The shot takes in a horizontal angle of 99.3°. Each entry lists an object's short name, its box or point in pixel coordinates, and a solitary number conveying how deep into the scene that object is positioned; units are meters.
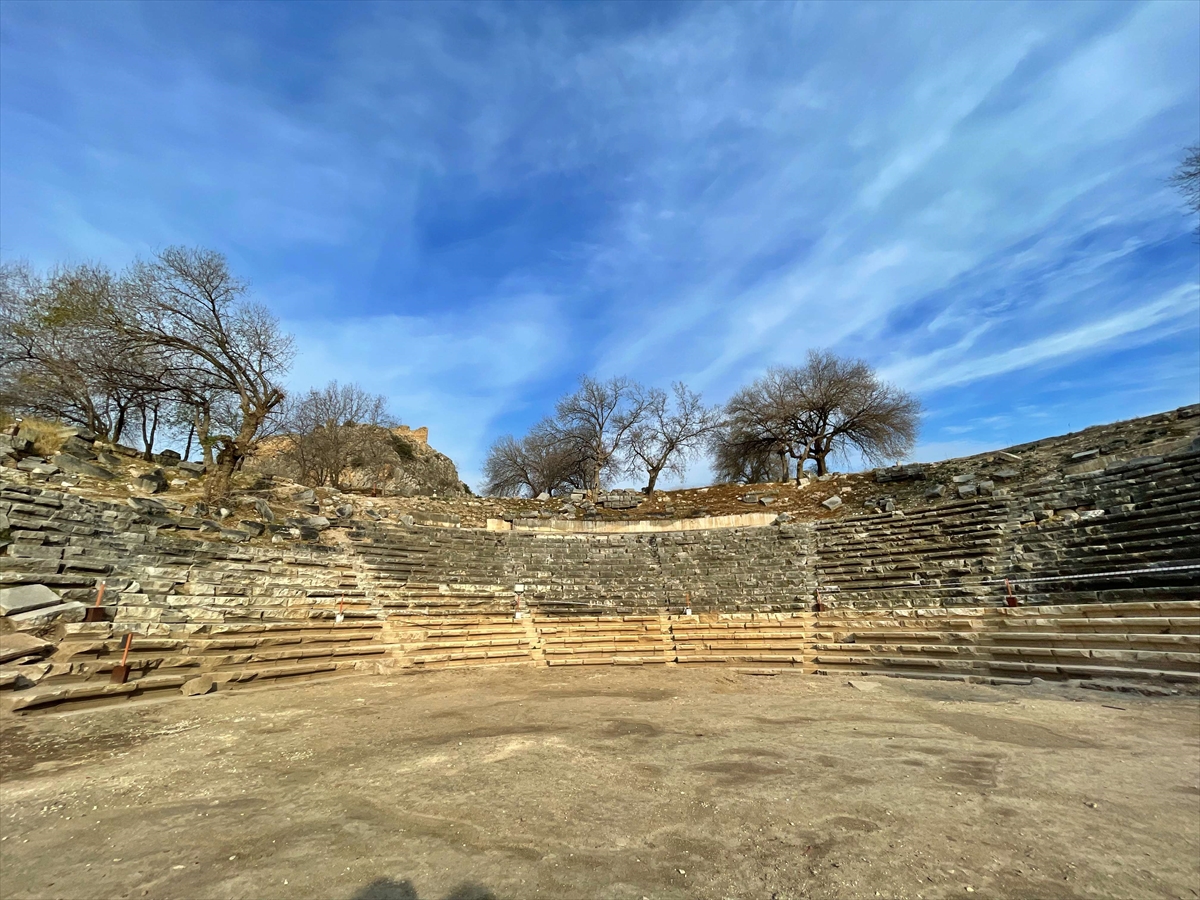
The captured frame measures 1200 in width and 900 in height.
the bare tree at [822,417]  28.39
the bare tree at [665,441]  32.19
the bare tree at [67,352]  16.39
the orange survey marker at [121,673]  7.82
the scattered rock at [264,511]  15.25
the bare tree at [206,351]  17.09
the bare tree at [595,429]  32.31
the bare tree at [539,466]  33.88
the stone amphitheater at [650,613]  6.84
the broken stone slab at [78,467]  12.83
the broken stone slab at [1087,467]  15.50
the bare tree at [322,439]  26.58
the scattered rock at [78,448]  13.63
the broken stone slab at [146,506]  12.34
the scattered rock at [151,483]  14.30
